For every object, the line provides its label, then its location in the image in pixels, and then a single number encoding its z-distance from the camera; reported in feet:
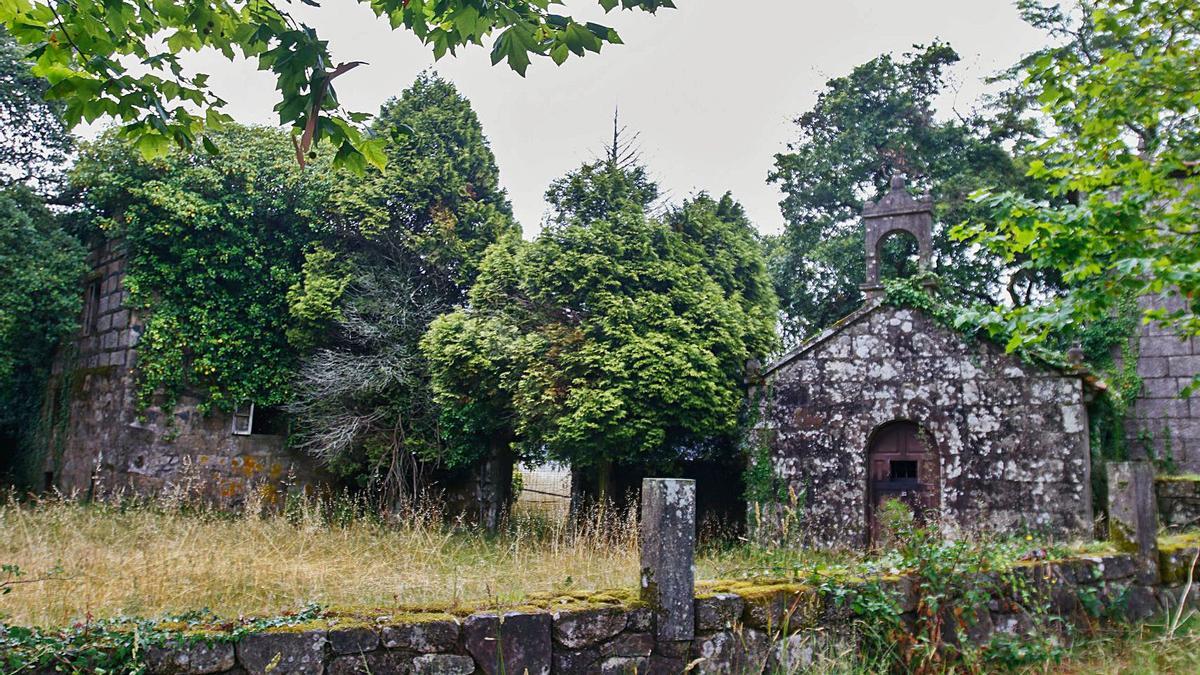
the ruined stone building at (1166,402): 43.52
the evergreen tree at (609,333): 42.29
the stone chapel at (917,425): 37.76
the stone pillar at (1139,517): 23.75
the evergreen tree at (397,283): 51.75
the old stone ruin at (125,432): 49.88
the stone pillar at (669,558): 17.01
